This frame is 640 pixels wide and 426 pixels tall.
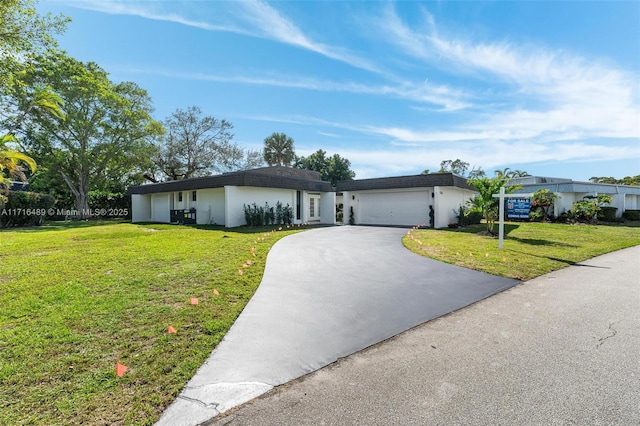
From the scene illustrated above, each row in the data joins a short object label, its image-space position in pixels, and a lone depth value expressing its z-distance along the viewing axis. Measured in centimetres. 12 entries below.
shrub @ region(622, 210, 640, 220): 2202
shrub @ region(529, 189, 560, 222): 2073
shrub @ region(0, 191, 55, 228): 1694
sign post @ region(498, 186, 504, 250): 974
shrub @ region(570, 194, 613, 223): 1933
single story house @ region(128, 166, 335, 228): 1617
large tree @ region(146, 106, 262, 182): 3134
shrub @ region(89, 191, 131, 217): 2869
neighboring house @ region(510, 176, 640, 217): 2128
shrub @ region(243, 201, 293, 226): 1653
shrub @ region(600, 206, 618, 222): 2102
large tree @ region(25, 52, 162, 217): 2138
